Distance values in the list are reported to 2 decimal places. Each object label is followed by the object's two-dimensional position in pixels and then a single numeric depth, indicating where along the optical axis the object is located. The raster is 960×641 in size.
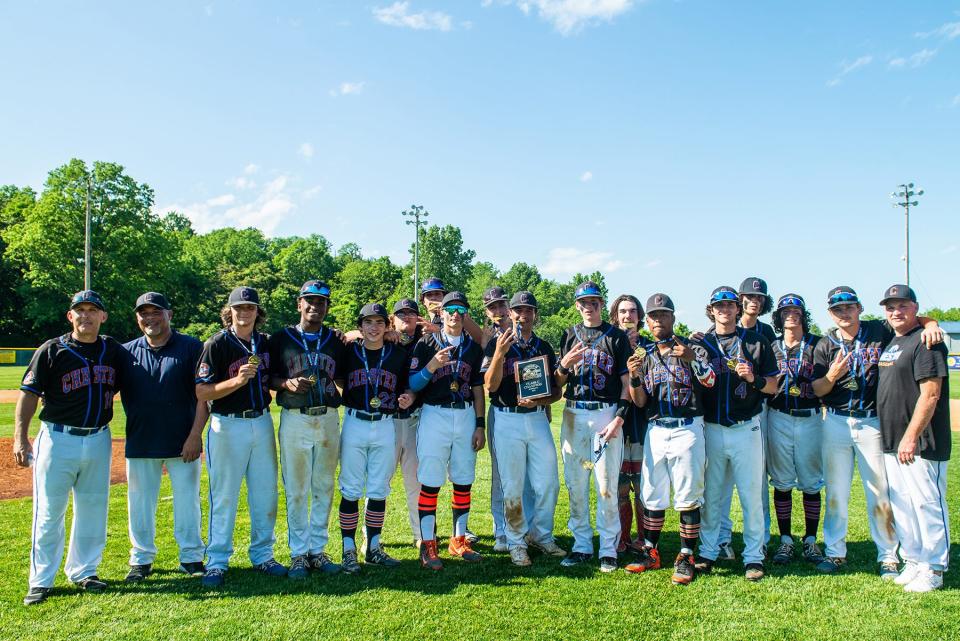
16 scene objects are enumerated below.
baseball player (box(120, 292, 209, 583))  5.07
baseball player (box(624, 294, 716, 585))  5.11
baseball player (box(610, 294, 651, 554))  5.73
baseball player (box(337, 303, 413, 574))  5.35
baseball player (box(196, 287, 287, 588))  4.98
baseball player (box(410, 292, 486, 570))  5.45
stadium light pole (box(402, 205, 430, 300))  42.06
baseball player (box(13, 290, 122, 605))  4.77
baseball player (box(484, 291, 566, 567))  5.53
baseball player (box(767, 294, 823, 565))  5.54
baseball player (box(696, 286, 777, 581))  5.16
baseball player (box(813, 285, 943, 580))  5.20
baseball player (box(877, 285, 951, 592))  4.81
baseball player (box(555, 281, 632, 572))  5.39
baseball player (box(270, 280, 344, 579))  5.18
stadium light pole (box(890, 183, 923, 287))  33.53
